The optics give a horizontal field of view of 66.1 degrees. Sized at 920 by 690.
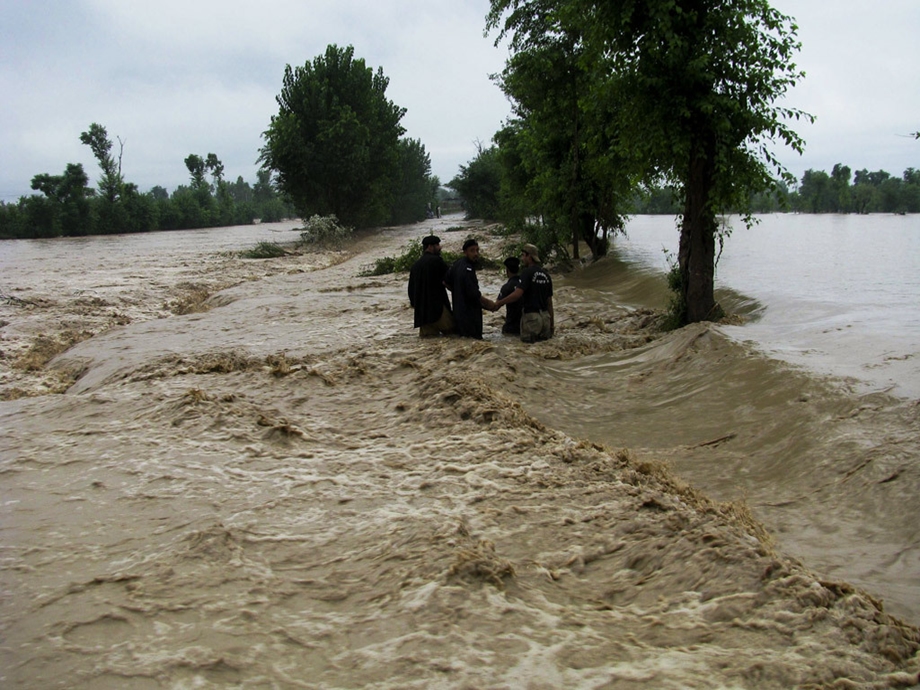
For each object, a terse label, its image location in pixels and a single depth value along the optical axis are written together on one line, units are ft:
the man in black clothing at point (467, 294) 33.40
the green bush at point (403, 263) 71.10
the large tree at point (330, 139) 146.20
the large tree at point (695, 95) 32.30
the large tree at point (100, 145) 267.18
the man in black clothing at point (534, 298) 33.96
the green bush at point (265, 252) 103.04
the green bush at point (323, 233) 127.34
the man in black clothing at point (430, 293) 34.30
